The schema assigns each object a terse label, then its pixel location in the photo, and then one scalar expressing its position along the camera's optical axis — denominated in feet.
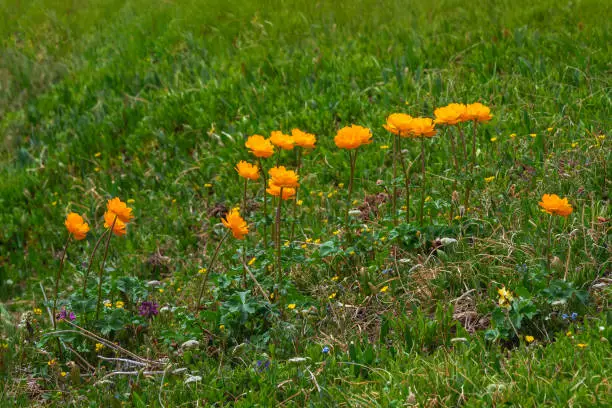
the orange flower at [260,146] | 23.17
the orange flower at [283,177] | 22.05
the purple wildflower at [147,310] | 25.12
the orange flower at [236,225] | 22.16
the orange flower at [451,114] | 23.30
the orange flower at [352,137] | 22.92
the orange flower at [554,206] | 19.95
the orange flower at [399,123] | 23.07
